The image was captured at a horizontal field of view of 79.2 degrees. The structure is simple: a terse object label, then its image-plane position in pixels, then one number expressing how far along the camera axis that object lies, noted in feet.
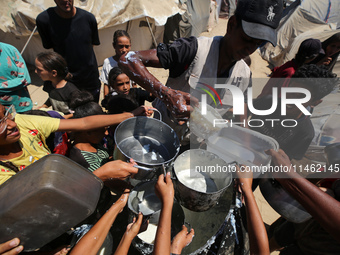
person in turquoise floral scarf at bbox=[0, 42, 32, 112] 7.63
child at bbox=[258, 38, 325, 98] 9.99
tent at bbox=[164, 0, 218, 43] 24.68
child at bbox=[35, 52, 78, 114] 8.52
